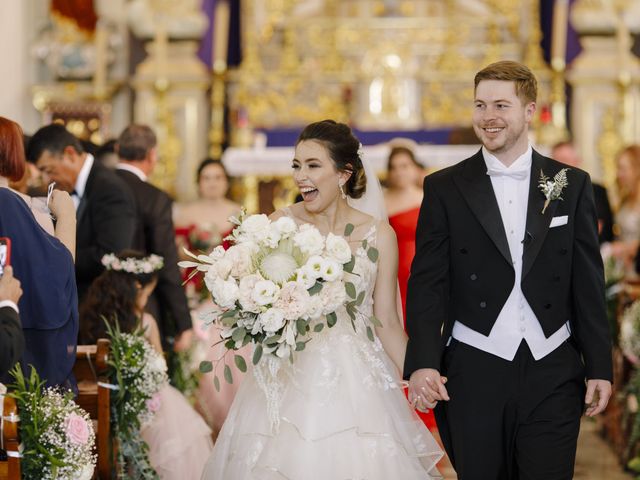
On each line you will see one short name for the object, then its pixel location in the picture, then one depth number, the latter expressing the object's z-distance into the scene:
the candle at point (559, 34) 13.65
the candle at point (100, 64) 14.02
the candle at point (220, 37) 14.04
